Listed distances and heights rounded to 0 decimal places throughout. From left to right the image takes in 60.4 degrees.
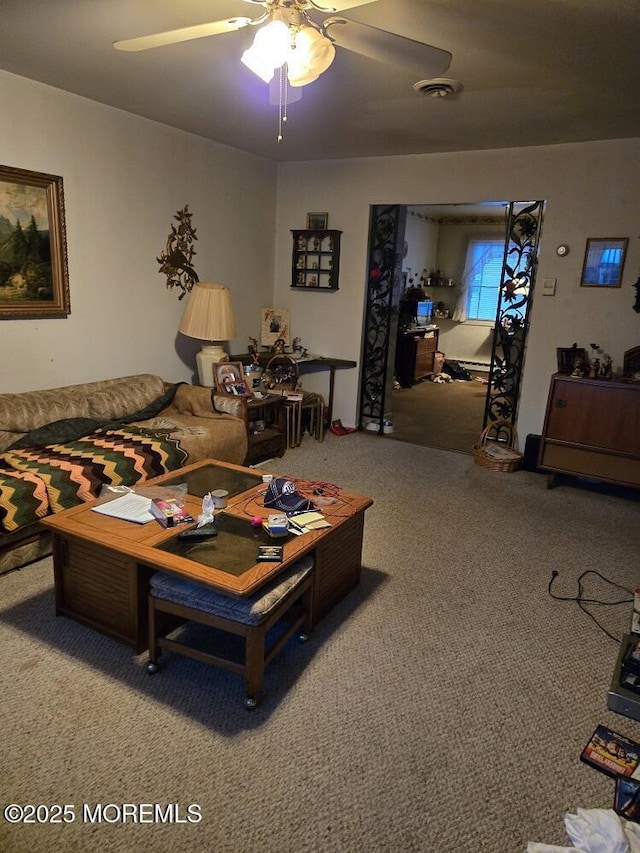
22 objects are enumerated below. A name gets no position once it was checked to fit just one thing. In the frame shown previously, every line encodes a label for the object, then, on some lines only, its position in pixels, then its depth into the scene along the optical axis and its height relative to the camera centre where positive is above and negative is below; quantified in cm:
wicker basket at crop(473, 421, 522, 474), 435 -111
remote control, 203 -87
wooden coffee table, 187 -90
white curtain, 830 +67
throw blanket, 251 -90
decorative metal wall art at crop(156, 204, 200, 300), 427 +29
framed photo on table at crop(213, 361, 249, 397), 414 -61
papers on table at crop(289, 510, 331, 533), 218 -87
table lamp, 419 -14
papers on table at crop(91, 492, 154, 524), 219 -87
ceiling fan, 178 +85
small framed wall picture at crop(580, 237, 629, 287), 394 +39
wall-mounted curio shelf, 512 +38
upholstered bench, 180 -105
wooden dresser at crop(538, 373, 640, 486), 369 -77
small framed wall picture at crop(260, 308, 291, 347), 543 -25
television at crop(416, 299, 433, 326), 817 -8
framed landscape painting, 319 +23
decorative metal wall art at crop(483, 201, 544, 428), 430 +4
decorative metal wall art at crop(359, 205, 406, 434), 491 -4
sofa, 258 -88
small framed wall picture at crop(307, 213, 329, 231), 513 +73
